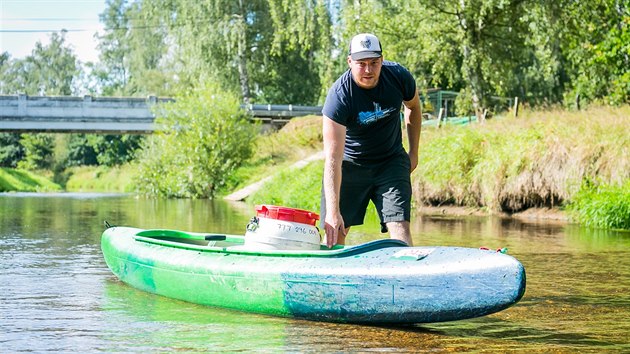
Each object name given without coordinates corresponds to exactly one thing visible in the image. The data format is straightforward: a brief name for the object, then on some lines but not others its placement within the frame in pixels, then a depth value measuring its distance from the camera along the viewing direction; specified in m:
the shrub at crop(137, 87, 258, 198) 35.59
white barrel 7.12
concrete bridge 50.06
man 6.76
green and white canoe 5.85
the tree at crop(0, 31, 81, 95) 95.00
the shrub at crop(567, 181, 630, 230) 15.59
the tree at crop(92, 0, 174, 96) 69.44
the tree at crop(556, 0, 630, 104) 23.06
